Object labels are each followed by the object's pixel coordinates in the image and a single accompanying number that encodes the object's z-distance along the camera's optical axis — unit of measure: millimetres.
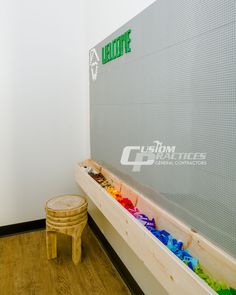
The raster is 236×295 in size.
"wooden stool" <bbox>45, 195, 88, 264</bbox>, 2082
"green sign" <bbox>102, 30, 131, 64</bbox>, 1643
